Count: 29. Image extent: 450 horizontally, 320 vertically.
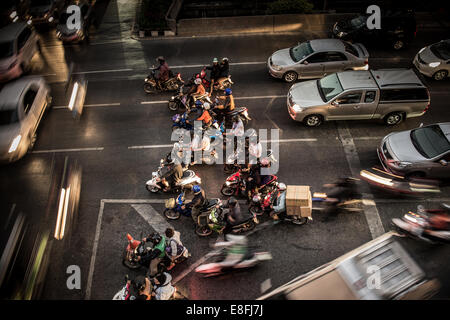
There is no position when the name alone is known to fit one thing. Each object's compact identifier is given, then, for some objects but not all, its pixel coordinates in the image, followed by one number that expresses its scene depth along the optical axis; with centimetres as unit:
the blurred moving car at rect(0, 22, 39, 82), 1662
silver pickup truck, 1251
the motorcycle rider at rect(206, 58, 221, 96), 1479
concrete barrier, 1944
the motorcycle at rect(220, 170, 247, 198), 1094
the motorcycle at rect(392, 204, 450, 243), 912
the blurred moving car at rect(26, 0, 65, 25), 2064
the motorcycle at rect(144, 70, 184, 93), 1541
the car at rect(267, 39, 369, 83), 1505
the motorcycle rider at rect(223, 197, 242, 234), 935
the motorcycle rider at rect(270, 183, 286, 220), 991
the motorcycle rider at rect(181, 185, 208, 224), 983
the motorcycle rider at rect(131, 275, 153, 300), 812
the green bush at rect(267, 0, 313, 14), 1945
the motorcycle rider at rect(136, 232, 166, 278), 891
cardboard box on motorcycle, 960
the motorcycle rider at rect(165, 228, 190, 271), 895
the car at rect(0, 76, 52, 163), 1289
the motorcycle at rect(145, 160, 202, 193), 1096
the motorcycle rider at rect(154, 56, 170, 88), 1499
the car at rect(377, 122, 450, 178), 1065
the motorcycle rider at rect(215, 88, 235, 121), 1294
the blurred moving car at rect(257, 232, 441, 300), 752
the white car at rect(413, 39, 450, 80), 1488
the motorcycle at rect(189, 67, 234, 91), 1491
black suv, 1681
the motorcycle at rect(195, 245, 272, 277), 920
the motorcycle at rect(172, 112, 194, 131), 1261
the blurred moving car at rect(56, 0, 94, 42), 1939
